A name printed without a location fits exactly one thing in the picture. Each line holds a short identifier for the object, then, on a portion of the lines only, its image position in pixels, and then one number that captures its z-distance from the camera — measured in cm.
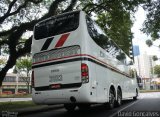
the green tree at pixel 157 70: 4573
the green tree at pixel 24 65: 2906
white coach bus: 489
